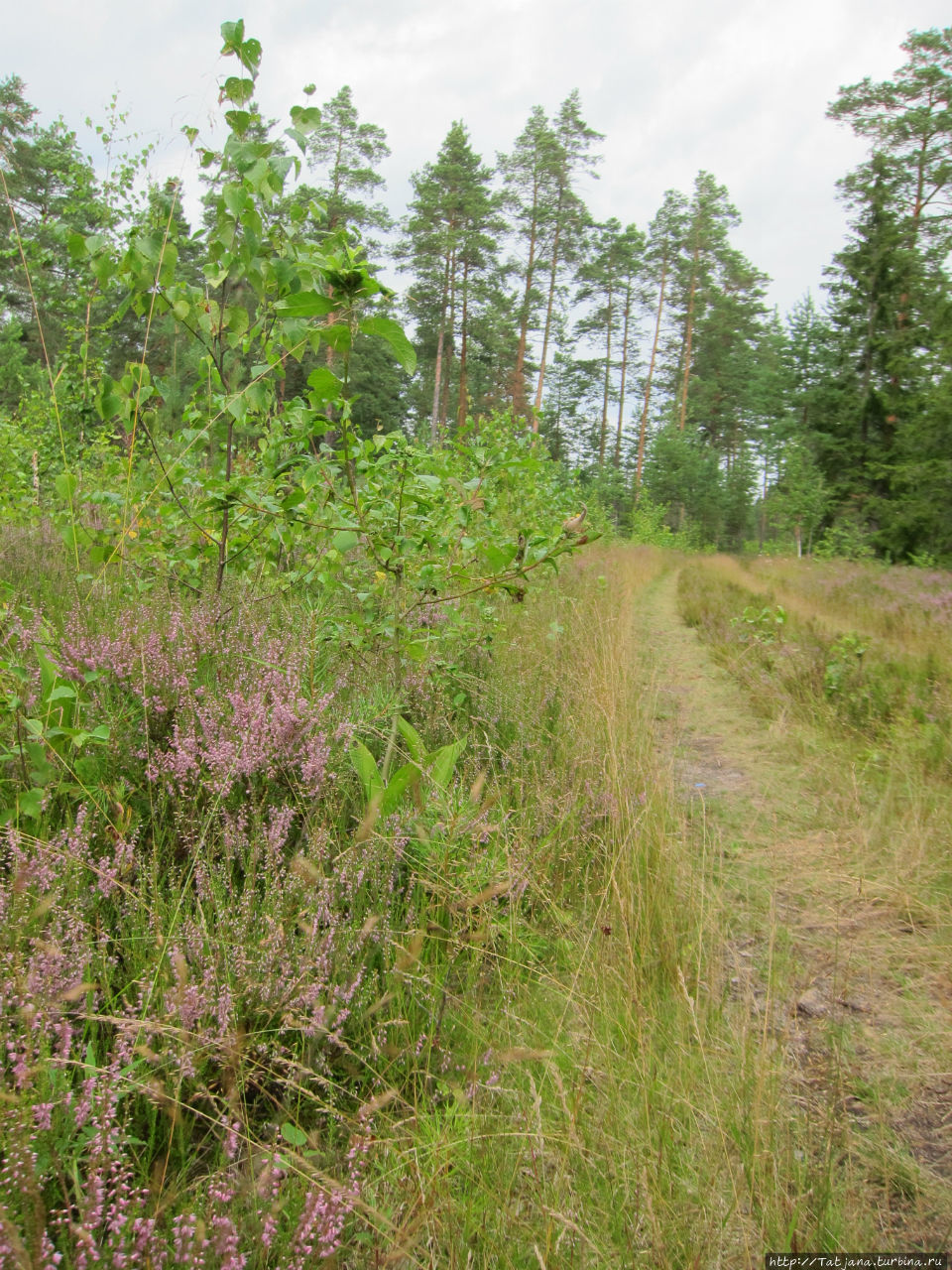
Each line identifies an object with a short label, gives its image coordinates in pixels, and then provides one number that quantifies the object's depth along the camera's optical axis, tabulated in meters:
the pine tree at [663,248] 35.88
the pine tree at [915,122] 23.03
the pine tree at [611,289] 34.78
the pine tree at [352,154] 27.17
